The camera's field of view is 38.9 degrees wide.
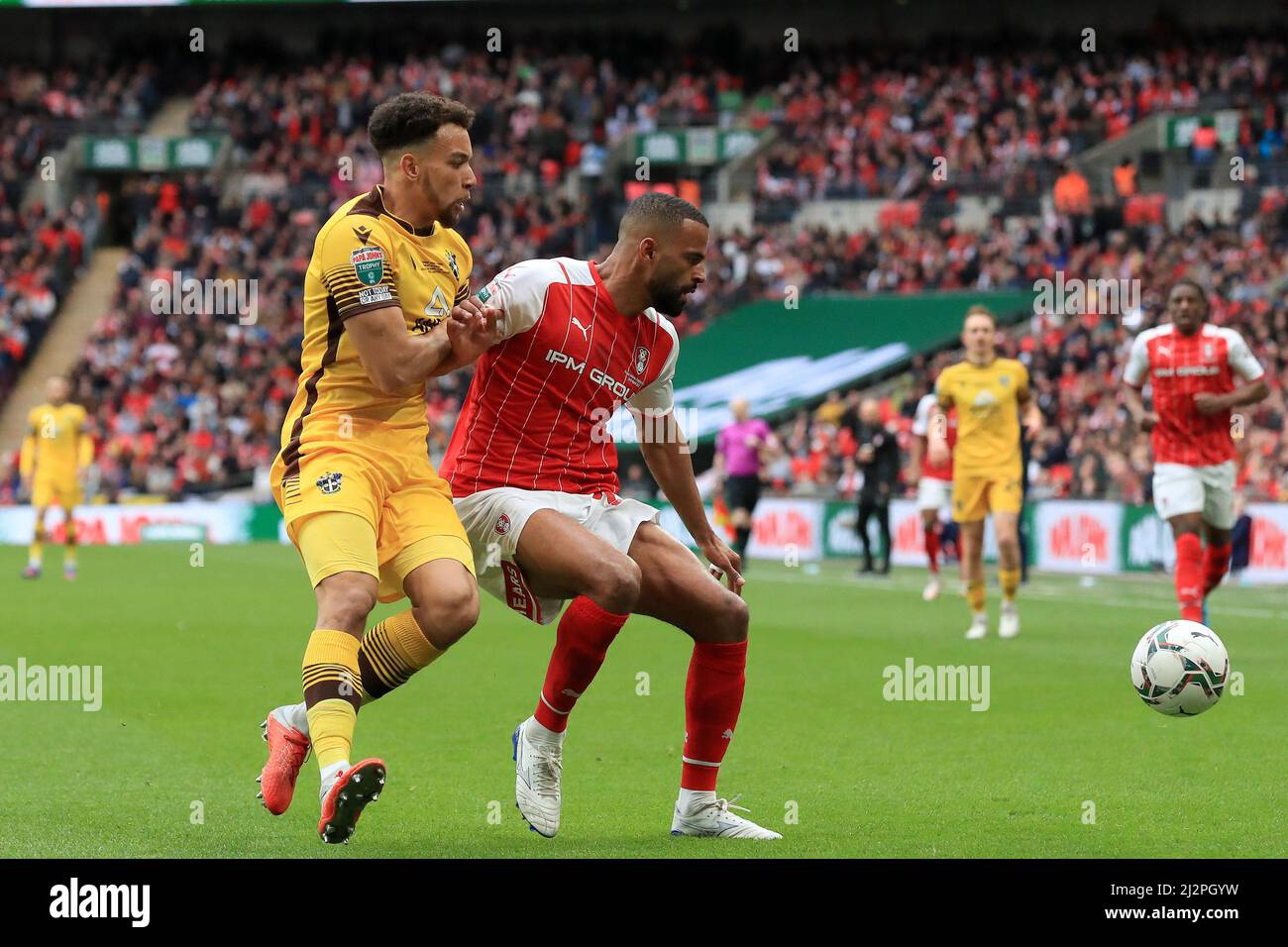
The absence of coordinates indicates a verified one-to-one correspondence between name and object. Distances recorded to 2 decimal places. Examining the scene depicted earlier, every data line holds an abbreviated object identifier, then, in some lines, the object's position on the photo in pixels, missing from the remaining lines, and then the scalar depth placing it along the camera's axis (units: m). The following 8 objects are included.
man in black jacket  22.05
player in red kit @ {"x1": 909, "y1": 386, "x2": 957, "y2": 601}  16.86
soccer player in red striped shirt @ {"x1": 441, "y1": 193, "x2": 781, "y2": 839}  6.40
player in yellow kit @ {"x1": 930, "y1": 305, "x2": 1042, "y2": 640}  14.20
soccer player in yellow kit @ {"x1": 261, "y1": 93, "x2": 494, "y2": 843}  5.79
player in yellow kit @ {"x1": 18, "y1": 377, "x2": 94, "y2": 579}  21.11
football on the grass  8.06
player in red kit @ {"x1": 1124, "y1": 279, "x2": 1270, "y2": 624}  11.93
